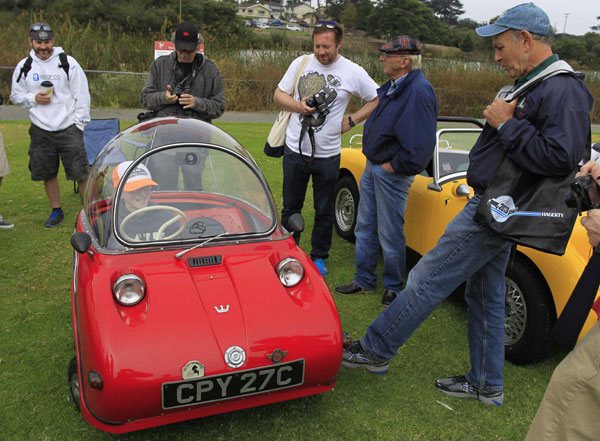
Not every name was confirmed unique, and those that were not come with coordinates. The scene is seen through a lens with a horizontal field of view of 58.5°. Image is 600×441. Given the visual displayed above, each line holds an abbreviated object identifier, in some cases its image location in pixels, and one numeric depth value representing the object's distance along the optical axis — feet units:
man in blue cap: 8.05
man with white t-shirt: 15.58
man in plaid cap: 13.70
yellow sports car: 11.55
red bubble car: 8.37
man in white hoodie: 19.25
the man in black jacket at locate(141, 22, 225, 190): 16.98
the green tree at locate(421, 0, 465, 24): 293.02
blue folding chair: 24.72
